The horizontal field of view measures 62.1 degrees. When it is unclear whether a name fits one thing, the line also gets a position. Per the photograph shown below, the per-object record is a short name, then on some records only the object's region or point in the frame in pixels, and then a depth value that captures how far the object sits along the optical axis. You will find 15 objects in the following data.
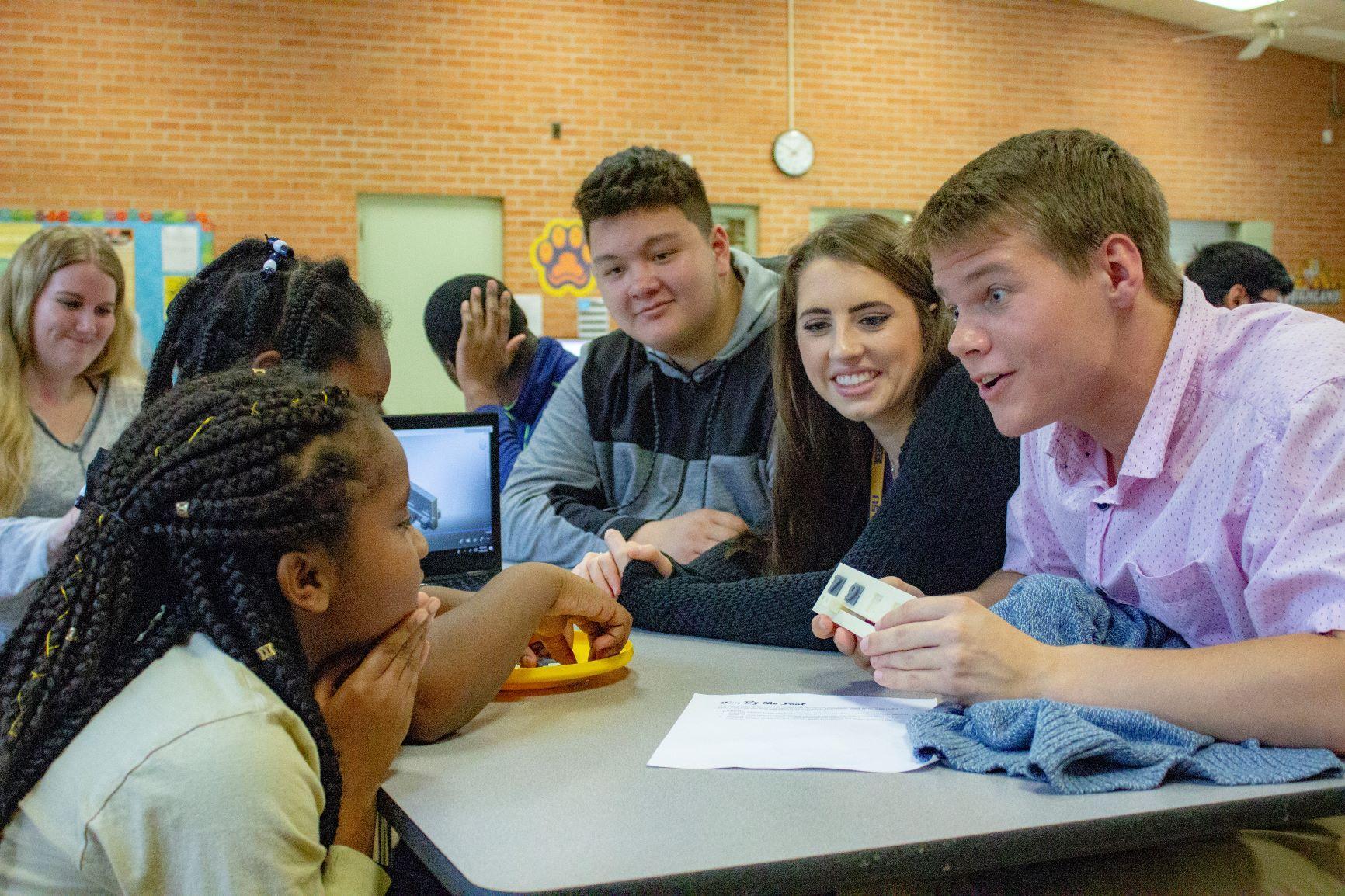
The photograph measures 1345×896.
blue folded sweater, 1.03
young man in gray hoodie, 2.45
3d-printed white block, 1.34
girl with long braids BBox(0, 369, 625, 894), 0.89
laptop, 2.11
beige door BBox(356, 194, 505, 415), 7.24
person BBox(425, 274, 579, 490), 3.12
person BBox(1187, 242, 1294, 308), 4.49
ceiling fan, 7.44
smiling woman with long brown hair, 1.64
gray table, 0.88
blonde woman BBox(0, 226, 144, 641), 2.61
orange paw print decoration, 7.51
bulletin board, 6.73
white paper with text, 1.13
